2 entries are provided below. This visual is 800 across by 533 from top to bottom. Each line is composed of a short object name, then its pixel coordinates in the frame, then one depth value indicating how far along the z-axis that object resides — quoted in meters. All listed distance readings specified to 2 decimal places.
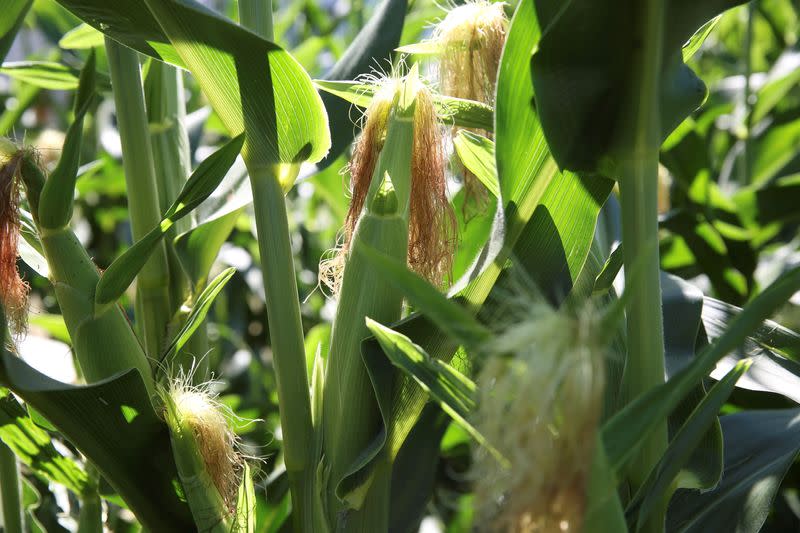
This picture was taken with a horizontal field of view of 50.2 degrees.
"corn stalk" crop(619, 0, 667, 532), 0.44
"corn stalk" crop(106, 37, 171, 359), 0.64
